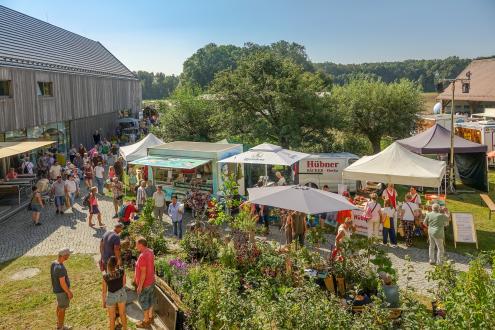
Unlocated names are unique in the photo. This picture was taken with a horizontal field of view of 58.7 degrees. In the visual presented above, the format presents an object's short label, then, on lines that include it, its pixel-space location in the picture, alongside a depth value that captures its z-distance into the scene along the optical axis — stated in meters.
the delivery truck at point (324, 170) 17.61
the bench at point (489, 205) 14.61
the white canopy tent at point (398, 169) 13.62
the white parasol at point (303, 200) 10.37
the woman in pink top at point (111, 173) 18.11
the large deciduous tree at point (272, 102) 23.83
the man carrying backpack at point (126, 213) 12.14
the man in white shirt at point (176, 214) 12.77
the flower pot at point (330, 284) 8.21
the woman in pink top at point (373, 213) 12.57
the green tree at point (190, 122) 28.67
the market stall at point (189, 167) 15.62
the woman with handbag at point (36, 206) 14.05
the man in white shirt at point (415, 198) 13.24
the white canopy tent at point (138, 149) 19.34
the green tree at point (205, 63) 101.25
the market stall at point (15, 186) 16.12
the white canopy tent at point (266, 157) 15.38
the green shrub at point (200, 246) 10.01
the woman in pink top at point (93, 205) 13.91
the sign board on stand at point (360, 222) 12.99
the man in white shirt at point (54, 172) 18.71
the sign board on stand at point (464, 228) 11.99
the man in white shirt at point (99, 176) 18.61
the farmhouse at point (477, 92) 38.19
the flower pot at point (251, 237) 9.94
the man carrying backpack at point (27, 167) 19.62
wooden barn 20.75
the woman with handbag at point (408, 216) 12.34
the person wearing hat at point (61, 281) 7.34
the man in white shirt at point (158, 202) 13.71
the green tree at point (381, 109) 27.94
